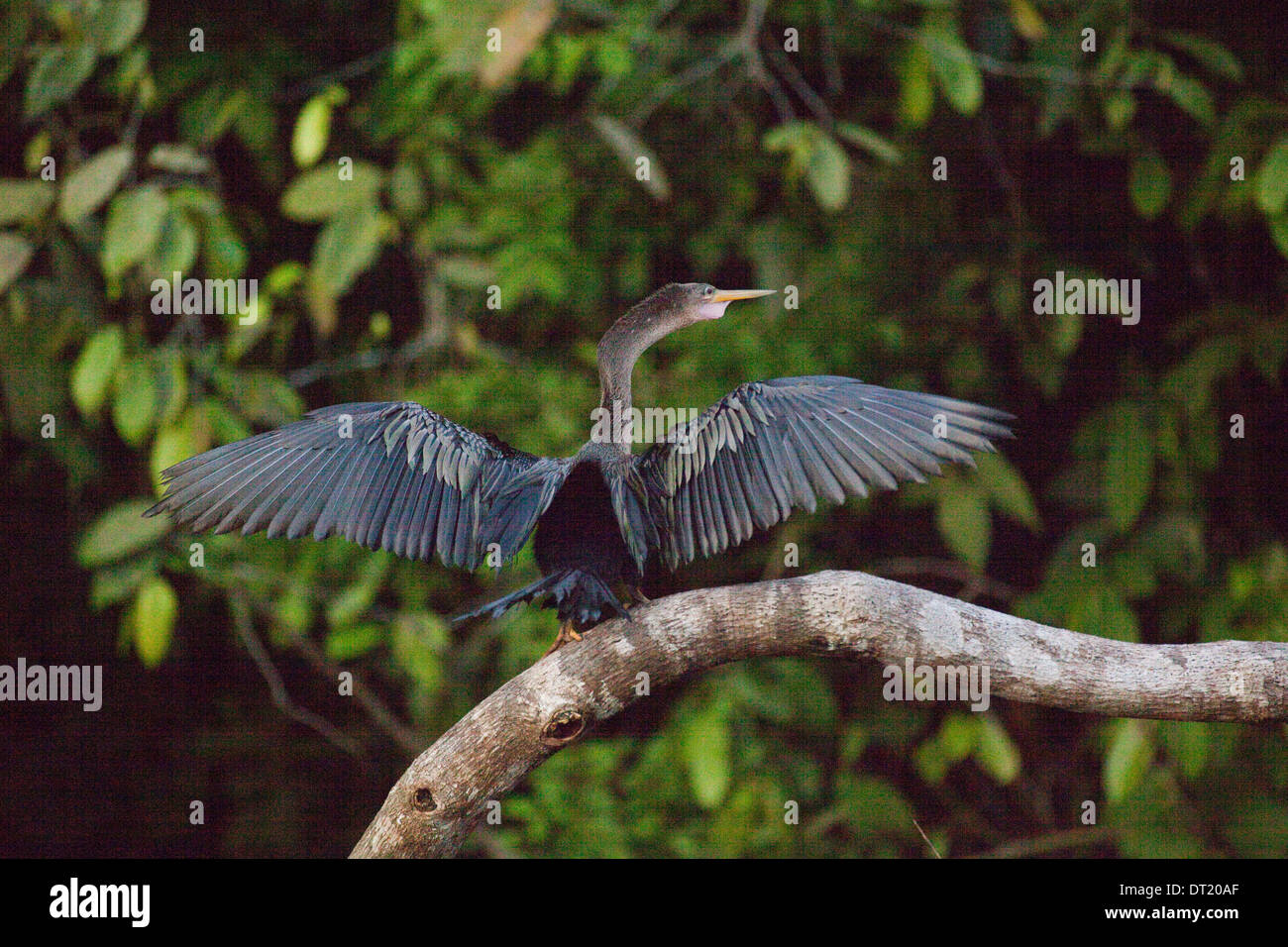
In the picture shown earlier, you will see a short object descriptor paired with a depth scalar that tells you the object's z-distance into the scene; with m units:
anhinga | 4.23
